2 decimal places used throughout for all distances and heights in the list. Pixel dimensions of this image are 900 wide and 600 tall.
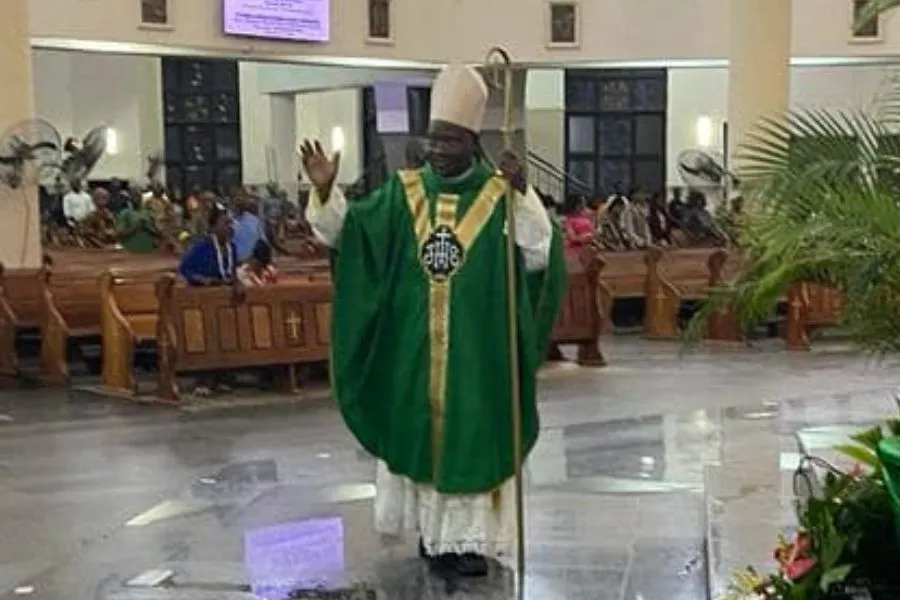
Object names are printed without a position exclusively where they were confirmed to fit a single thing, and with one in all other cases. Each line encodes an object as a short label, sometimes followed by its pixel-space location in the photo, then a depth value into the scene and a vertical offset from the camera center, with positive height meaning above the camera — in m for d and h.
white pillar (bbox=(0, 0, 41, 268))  12.71 -0.17
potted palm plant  2.86 -0.46
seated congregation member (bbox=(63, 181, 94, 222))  18.00 -1.38
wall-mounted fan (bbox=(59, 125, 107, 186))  16.66 -0.71
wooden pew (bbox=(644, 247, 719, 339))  14.38 -2.01
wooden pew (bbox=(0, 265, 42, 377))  11.38 -1.69
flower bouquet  2.78 -0.90
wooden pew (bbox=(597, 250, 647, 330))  14.37 -1.93
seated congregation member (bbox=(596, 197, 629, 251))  17.48 -1.68
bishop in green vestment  4.95 -0.76
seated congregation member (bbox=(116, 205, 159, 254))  17.31 -1.65
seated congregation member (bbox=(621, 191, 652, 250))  17.77 -1.72
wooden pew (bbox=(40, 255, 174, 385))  11.23 -1.71
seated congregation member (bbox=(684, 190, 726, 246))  18.53 -1.74
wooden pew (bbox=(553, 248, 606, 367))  12.20 -1.92
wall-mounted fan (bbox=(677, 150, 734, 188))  18.11 -1.03
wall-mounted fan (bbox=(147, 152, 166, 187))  20.33 -1.05
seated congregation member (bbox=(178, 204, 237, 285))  10.52 -1.21
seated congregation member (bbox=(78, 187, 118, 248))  17.67 -1.65
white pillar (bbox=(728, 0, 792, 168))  15.49 +0.26
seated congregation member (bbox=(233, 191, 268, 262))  11.66 -1.16
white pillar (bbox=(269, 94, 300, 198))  21.81 -0.59
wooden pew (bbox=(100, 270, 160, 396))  10.61 -1.69
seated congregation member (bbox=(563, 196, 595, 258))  15.27 -1.60
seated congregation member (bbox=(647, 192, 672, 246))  18.48 -1.74
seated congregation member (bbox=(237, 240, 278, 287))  10.78 -1.35
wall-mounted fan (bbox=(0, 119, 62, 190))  12.60 -0.51
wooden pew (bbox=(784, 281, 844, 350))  13.27 -2.09
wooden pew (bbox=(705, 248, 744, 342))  13.37 -2.16
